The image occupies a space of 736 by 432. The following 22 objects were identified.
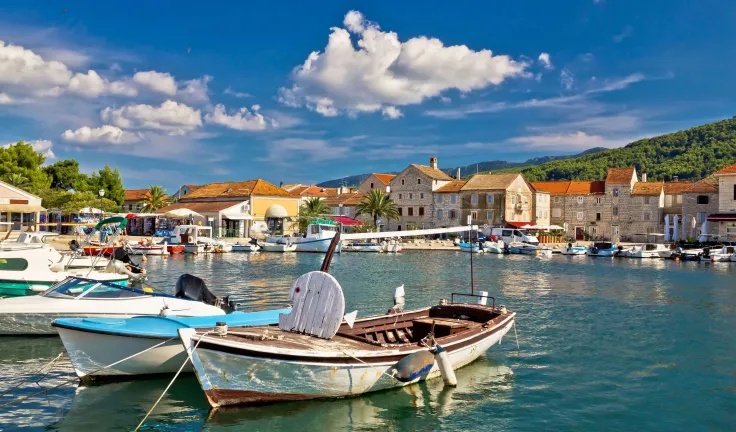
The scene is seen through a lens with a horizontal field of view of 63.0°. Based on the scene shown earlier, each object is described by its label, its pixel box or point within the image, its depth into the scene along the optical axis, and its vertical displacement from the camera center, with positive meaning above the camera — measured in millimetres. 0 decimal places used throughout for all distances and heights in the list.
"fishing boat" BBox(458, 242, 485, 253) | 68069 -2712
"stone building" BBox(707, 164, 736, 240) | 66688 +2505
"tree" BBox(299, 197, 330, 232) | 80669 +1808
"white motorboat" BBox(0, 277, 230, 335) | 16547 -2303
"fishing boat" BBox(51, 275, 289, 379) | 12586 -2596
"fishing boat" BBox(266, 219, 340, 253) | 65625 -1620
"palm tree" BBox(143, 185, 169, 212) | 89556 +3392
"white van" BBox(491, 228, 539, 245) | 71875 -1364
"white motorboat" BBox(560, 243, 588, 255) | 64444 -2769
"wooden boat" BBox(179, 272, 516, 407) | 10961 -2631
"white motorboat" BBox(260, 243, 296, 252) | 66312 -2631
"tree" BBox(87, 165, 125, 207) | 84062 +5614
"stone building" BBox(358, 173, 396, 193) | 99794 +7053
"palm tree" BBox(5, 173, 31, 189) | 59562 +4246
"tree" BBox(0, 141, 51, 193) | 62000 +6250
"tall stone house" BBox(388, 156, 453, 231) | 88188 +4330
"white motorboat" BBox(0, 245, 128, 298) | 19531 -1623
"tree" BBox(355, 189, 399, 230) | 83938 +2419
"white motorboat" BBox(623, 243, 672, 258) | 60744 -2674
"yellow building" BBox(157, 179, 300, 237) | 77938 +2024
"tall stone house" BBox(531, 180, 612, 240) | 84812 +2382
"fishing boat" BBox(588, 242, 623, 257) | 63156 -2652
